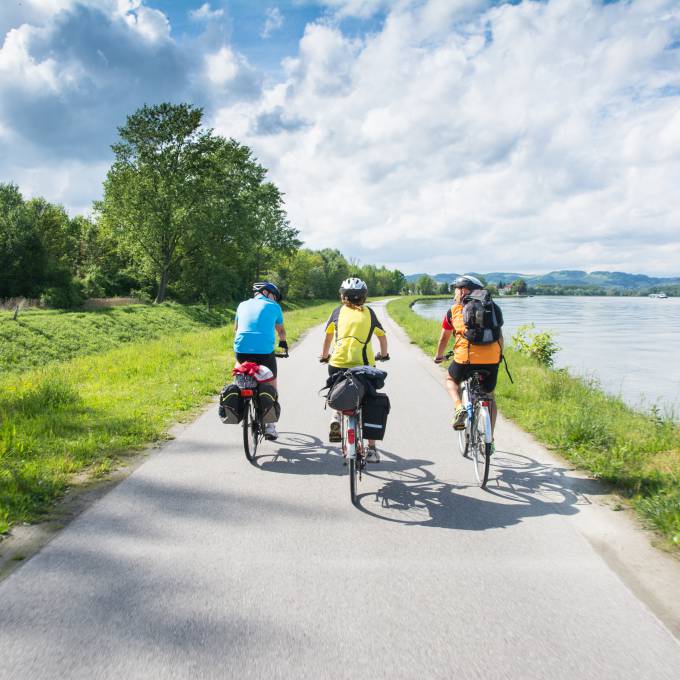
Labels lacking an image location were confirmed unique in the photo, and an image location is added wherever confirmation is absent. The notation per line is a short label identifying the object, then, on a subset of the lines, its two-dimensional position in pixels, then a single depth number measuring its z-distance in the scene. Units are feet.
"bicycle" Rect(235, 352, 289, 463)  16.84
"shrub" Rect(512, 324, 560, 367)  50.65
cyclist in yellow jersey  15.74
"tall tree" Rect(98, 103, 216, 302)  109.50
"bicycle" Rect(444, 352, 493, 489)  14.94
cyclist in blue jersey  18.28
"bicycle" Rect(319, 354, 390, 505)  13.51
